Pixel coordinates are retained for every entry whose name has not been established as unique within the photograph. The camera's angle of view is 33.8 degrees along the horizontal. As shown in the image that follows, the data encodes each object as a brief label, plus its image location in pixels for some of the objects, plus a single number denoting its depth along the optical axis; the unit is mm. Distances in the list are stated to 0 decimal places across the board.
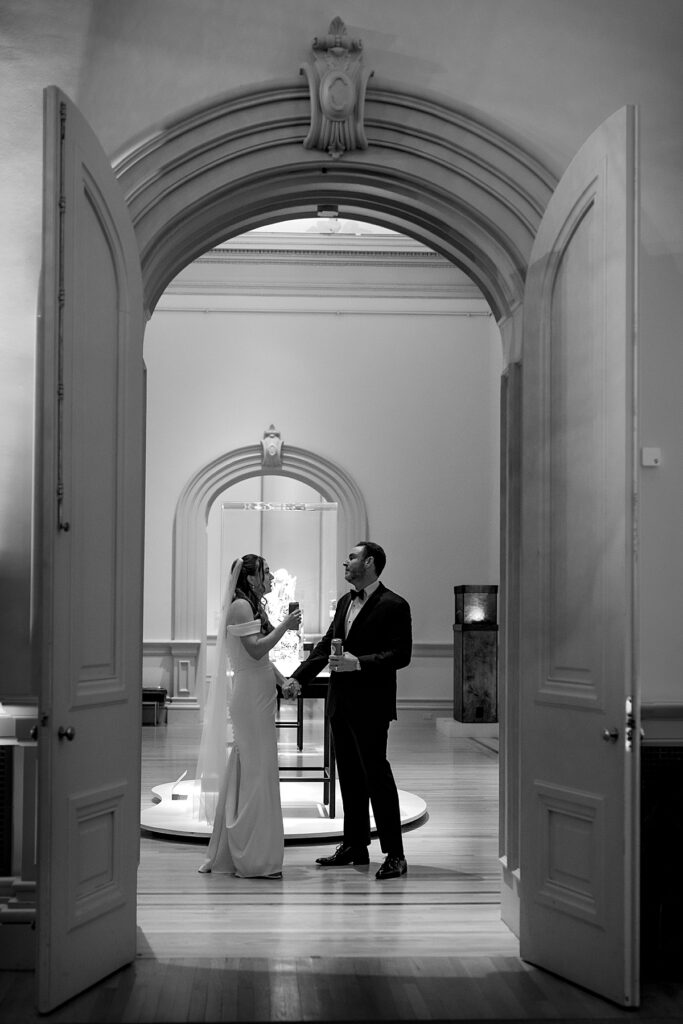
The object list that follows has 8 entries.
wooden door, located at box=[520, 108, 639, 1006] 3936
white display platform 7047
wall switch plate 4730
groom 5938
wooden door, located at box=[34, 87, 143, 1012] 3770
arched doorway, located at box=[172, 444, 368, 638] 13602
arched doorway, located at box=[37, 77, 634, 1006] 4809
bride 5965
